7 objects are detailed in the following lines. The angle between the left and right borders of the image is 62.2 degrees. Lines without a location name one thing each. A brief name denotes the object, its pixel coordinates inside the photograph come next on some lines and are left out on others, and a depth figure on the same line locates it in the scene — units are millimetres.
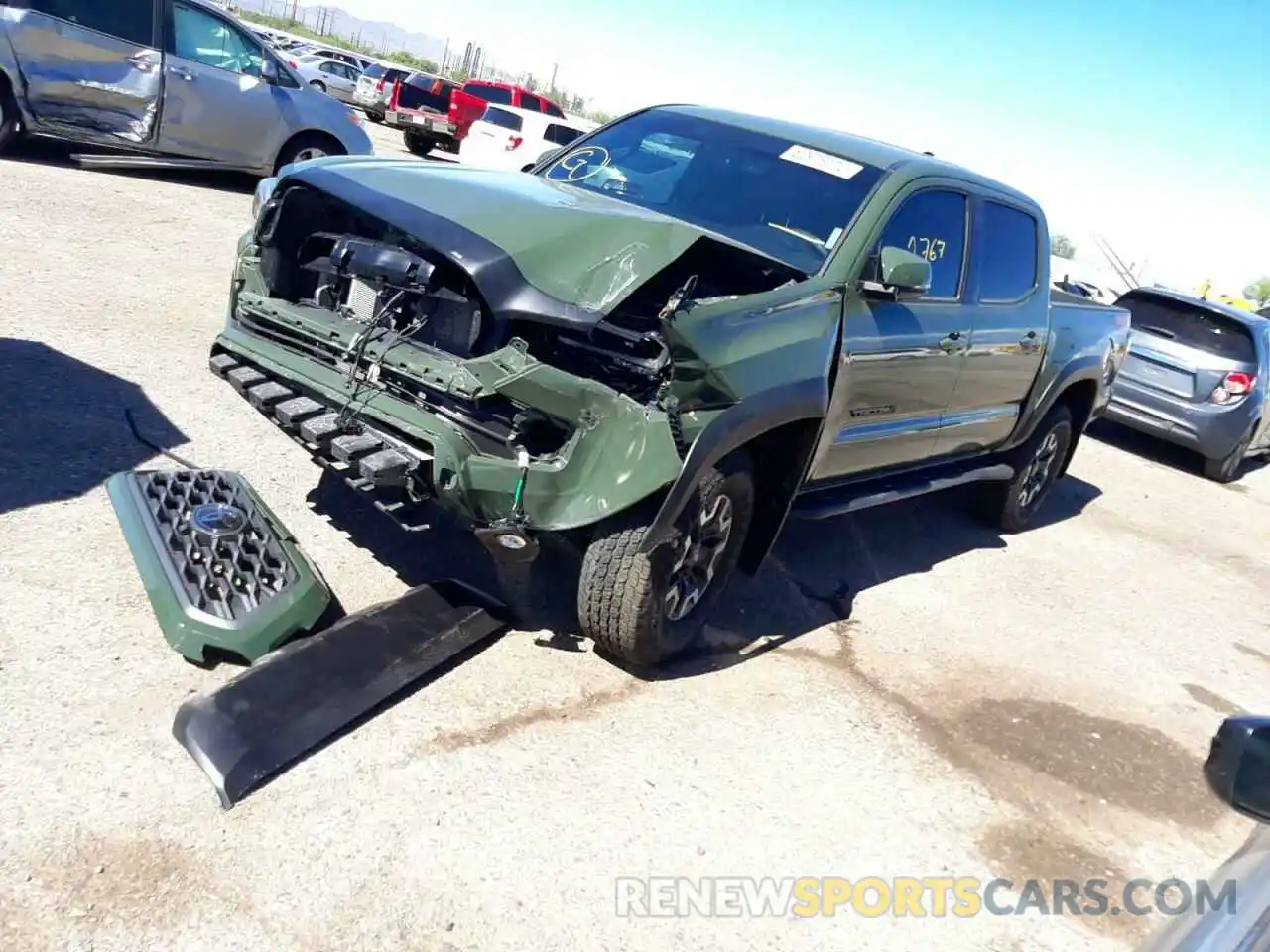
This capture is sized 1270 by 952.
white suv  16516
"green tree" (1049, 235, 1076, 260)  50844
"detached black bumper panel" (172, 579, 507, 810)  2828
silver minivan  8391
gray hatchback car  9859
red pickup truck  21500
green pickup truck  3275
